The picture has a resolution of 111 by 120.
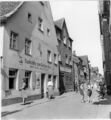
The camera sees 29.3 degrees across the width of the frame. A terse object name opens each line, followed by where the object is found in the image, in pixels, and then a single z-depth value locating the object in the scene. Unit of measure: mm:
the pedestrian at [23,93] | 13651
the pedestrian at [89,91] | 14491
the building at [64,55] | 26250
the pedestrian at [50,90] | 17516
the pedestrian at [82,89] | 14952
